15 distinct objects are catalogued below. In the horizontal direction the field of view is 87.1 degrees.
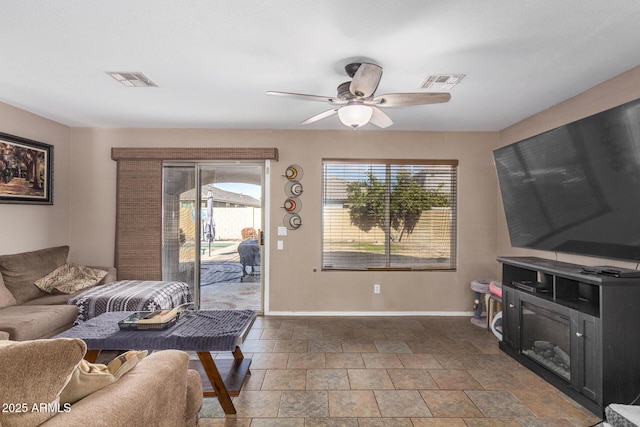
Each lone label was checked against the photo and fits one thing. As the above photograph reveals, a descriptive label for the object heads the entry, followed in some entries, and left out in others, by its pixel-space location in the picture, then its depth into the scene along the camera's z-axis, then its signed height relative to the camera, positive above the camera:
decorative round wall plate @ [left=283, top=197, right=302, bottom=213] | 4.55 +0.19
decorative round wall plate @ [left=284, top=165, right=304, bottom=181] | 4.56 +0.63
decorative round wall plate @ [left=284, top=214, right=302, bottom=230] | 4.57 -0.03
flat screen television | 2.26 +0.28
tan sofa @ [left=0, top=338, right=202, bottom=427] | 1.01 -0.59
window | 4.64 +0.07
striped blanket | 3.37 -0.83
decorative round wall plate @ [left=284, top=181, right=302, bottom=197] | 4.57 +0.41
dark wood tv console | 2.30 -0.80
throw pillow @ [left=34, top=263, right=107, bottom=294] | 3.64 -0.69
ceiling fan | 2.37 +0.91
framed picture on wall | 3.68 +0.55
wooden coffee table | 2.24 -0.81
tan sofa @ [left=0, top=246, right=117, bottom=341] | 2.82 -0.84
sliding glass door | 4.66 -0.02
